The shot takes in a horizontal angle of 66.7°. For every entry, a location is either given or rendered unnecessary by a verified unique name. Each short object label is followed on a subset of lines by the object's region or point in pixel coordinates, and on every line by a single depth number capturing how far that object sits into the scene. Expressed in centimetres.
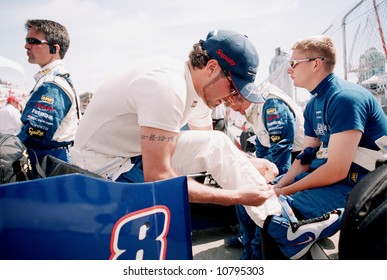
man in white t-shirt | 121
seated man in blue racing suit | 161
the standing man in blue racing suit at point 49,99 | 228
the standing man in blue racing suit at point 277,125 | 253
